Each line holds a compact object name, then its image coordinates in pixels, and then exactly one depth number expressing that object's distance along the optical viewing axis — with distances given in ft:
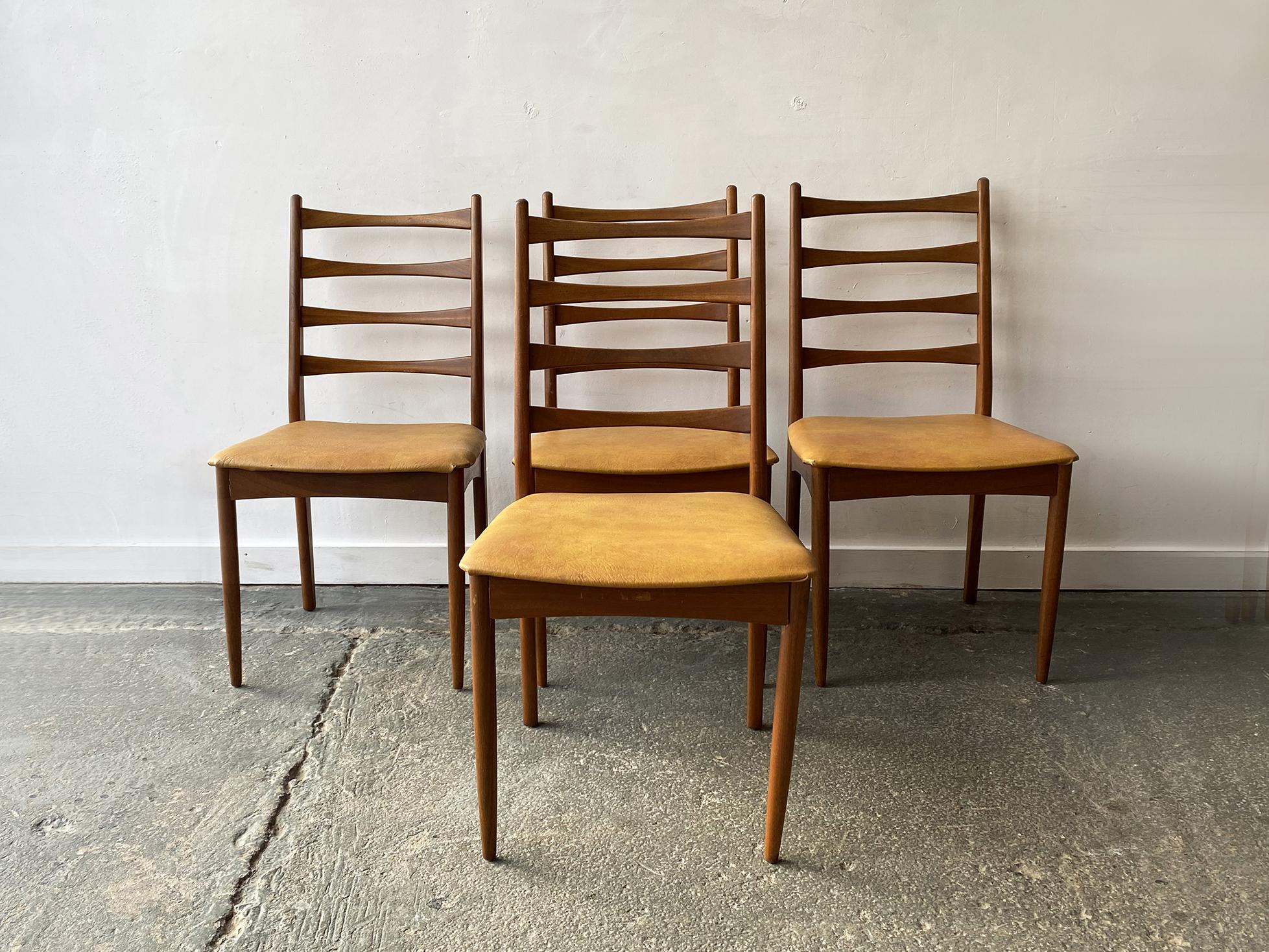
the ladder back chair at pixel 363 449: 5.70
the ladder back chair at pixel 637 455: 5.38
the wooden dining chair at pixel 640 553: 3.96
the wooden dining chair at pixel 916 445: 5.70
